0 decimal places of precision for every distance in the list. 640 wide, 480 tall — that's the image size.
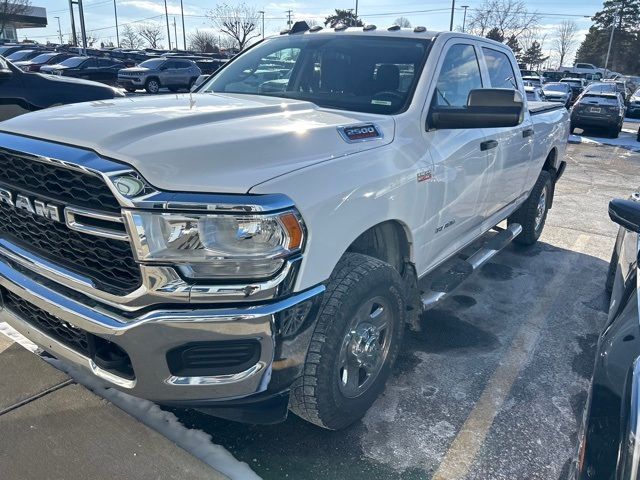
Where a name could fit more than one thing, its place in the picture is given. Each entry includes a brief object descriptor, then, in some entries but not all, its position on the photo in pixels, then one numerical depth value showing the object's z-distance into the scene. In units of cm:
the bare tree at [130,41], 9012
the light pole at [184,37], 8015
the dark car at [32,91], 646
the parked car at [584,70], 5102
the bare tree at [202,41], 7684
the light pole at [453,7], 4108
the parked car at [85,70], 2165
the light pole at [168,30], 8179
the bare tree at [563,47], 7588
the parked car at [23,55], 3000
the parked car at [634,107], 2455
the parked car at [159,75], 2458
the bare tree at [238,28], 7075
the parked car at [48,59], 2660
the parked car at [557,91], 2283
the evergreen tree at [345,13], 5490
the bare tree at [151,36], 8906
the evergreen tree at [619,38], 7125
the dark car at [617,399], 151
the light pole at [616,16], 7088
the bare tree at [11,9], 4531
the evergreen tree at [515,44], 6179
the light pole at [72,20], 3586
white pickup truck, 200
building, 4925
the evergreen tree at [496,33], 5853
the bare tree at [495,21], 5912
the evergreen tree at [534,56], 7236
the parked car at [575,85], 3069
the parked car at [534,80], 2411
